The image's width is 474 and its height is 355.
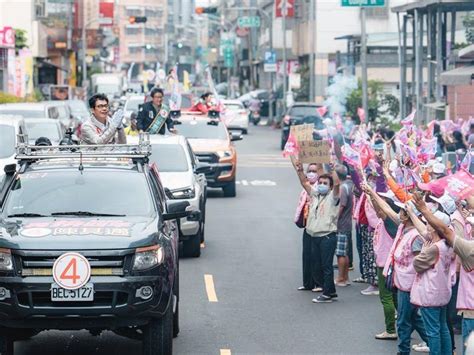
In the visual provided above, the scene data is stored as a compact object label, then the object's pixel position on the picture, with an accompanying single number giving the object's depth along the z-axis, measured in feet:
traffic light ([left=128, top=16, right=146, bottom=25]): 273.15
